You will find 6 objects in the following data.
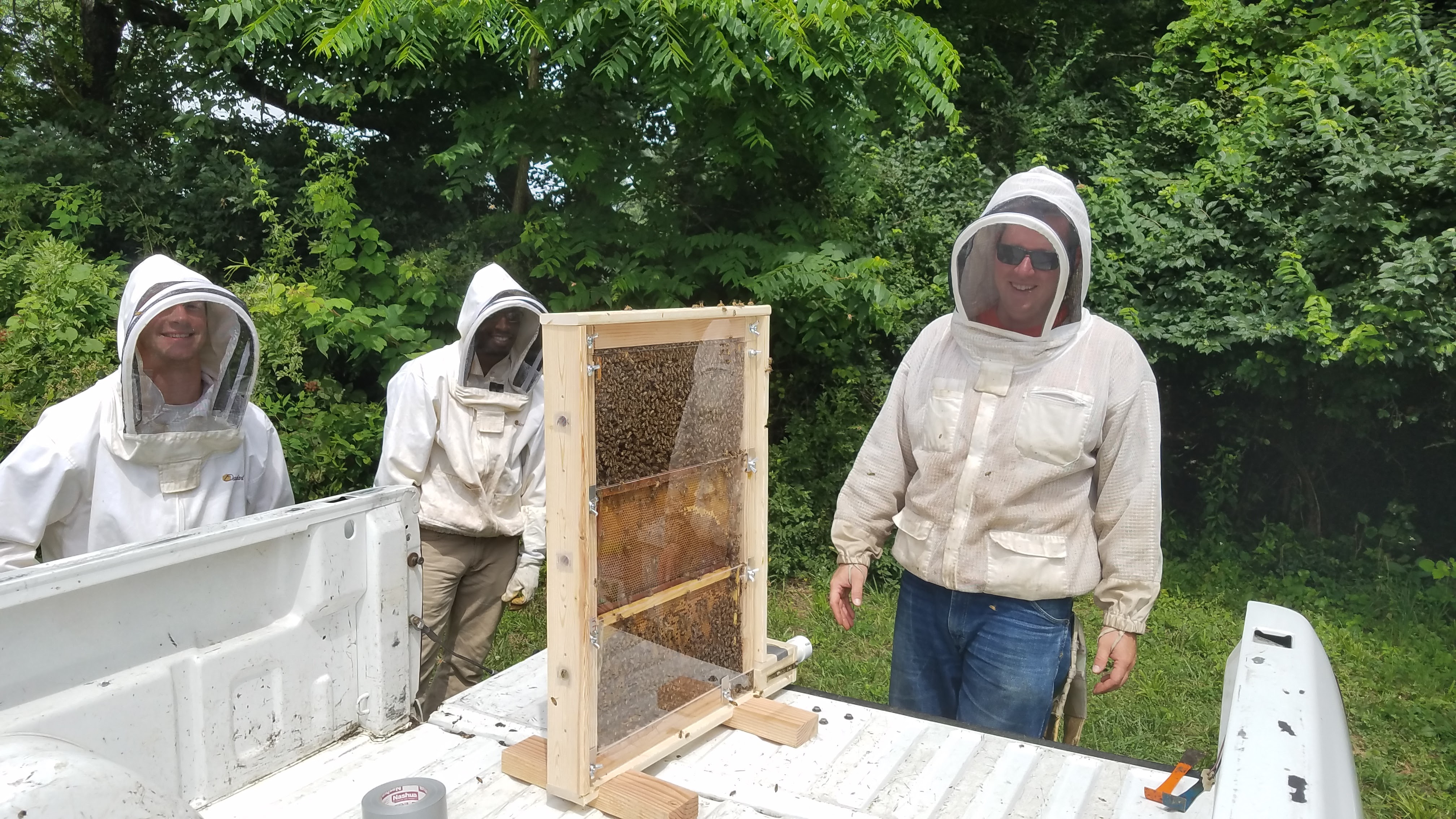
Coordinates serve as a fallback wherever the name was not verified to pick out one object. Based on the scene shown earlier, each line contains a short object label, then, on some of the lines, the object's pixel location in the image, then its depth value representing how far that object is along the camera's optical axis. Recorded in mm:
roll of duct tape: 1756
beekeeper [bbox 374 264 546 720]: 3508
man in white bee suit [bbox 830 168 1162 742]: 2459
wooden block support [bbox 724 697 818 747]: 2283
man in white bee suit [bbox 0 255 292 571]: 2404
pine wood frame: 1913
